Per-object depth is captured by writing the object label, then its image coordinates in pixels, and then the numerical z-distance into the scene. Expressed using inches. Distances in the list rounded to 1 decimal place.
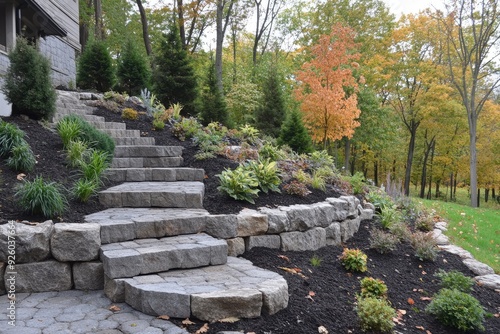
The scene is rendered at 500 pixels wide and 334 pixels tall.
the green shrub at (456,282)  171.5
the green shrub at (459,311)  140.6
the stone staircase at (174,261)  109.7
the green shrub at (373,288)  146.8
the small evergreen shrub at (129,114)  331.6
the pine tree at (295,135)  447.5
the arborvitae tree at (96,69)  484.7
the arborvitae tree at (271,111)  535.2
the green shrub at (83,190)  167.0
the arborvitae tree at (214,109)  458.3
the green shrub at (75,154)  198.7
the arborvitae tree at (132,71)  484.1
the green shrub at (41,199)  143.0
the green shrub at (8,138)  187.2
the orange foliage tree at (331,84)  460.1
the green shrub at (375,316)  120.6
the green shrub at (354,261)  170.2
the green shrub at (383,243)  202.5
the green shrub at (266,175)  208.2
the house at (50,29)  368.8
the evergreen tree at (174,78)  451.8
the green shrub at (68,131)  215.4
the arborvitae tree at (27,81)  233.5
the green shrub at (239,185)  186.9
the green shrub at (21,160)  178.5
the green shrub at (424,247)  207.5
